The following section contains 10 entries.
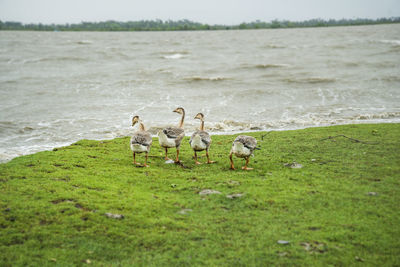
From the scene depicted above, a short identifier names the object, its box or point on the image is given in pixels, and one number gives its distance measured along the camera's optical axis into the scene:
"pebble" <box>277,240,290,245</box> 6.70
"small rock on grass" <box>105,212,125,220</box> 7.53
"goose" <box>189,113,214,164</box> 11.34
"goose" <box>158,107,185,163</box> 11.58
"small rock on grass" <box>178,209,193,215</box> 7.93
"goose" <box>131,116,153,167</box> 10.99
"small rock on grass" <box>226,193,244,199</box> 8.66
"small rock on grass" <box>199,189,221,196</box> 8.92
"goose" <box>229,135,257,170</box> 10.45
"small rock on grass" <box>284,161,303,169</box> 10.98
